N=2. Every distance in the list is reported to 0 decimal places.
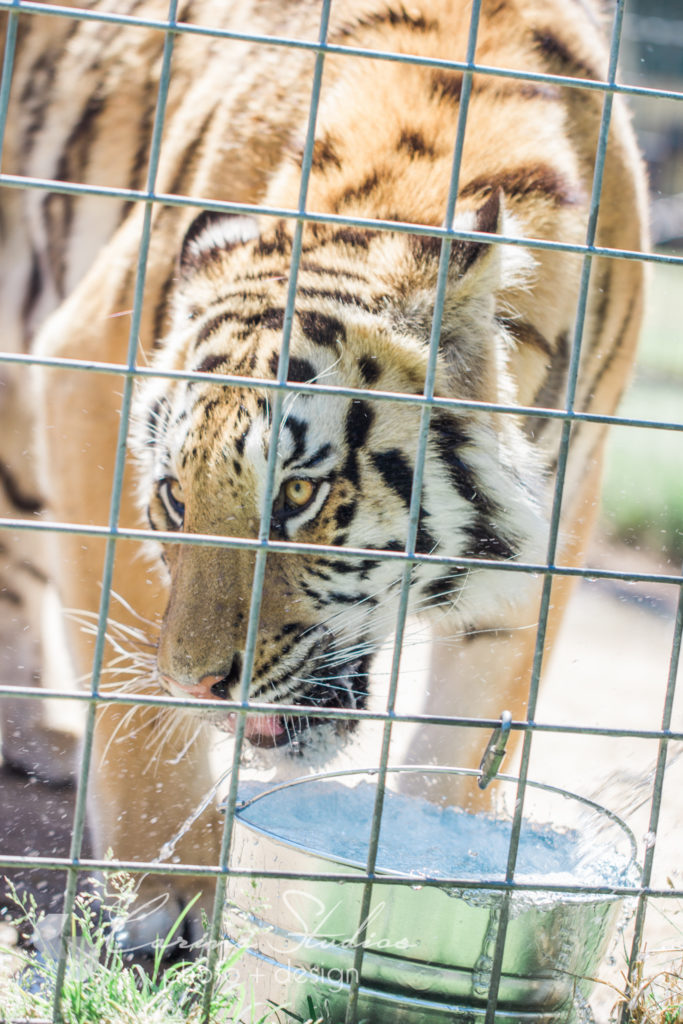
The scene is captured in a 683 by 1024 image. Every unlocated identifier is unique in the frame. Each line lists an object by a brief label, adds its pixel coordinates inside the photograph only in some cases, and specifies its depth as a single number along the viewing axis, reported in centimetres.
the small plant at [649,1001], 301
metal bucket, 298
